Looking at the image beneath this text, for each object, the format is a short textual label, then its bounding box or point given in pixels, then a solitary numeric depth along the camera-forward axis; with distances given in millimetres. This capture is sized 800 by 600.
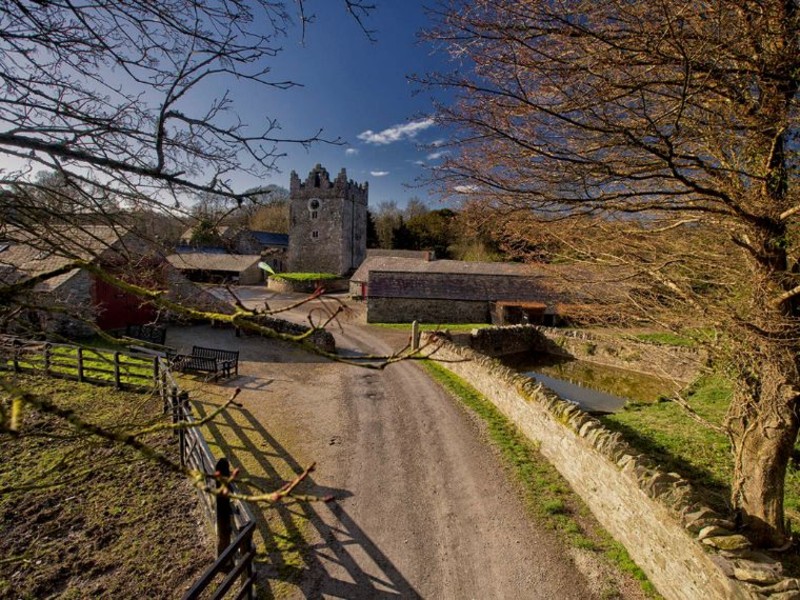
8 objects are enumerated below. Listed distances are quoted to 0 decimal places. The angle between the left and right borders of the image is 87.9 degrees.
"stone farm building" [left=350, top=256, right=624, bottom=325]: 25453
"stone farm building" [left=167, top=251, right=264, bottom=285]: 39375
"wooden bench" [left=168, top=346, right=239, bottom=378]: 13172
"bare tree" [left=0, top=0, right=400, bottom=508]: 2824
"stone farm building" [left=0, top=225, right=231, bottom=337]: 15945
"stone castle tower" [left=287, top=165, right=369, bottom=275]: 41938
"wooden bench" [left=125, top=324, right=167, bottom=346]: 16945
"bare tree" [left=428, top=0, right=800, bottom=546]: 3807
